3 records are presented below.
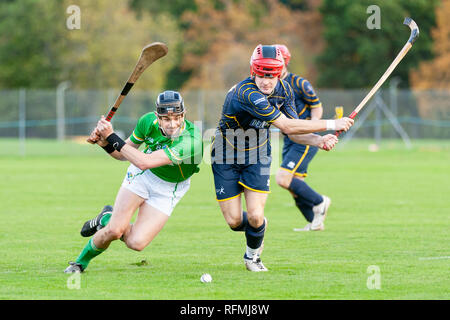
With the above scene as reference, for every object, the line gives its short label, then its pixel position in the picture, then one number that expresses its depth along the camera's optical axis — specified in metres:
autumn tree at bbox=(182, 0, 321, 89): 57.31
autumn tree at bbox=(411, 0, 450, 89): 50.53
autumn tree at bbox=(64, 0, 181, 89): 52.12
